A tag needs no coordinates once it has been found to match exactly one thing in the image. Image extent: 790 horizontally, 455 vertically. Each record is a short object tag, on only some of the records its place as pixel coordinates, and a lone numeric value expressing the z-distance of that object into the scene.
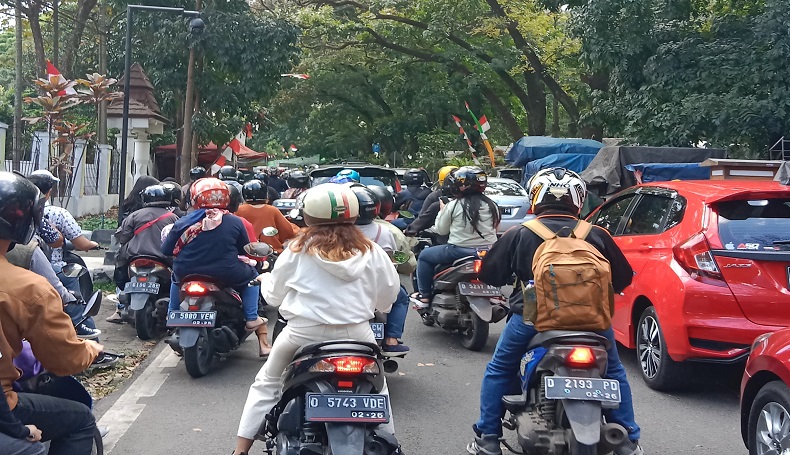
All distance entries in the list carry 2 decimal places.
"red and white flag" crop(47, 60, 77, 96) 15.21
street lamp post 14.80
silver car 17.03
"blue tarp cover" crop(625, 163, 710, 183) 15.03
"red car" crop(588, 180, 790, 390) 6.14
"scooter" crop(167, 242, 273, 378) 6.86
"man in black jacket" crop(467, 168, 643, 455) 4.66
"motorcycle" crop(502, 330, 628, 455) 4.20
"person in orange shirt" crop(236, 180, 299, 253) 9.20
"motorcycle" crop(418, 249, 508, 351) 8.02
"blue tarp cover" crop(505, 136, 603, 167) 20.77
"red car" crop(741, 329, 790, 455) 4.39
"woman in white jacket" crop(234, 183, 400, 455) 4.31
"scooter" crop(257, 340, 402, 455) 4.04
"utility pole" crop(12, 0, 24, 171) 18.80
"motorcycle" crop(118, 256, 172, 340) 8.27
